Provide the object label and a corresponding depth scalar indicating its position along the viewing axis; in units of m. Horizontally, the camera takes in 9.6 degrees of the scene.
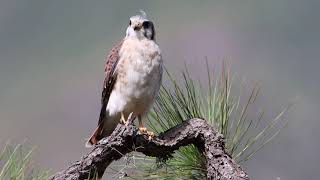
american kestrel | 12.45
